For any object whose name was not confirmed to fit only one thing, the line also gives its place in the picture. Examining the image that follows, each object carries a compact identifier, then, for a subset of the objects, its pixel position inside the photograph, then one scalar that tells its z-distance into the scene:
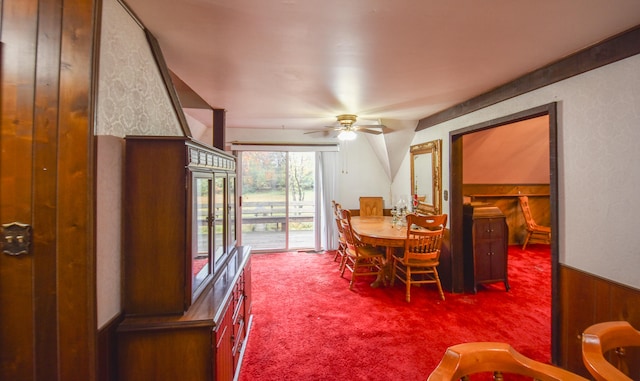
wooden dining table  3.04
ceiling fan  3.56
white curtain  4.99
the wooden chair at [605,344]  0.84
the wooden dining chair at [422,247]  2.90
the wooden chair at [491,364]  0.83
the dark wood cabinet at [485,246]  3.30
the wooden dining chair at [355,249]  3.37
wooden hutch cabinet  1.22
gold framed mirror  3.57
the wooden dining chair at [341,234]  3.81
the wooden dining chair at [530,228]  4.94
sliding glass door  5.08
